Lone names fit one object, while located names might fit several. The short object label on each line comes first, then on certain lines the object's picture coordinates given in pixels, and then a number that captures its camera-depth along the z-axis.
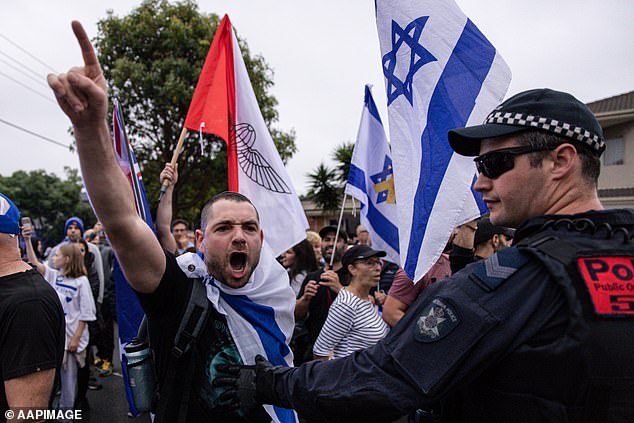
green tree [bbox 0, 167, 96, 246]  43.44
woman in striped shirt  3.76
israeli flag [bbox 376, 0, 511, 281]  2.74
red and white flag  4.23
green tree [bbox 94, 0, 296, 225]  16.48
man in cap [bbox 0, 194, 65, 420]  2.24
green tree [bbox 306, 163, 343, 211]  29.51
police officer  1.18
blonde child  5.29
